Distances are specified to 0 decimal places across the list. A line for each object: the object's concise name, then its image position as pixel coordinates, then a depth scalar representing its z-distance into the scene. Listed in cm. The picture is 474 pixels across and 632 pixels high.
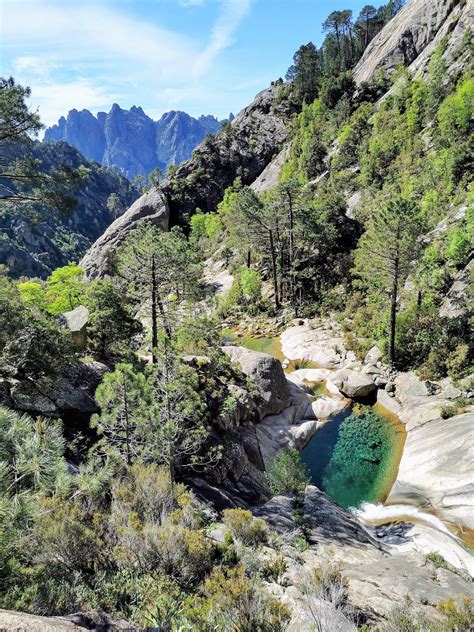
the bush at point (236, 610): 596
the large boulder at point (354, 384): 2472
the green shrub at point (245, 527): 991
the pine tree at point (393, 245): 2214
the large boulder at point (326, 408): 2378
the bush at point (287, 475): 1519
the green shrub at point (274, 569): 842
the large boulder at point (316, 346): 2969
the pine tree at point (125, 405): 1113
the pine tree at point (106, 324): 1747
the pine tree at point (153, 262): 1755
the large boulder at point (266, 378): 2183
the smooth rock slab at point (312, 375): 2795
